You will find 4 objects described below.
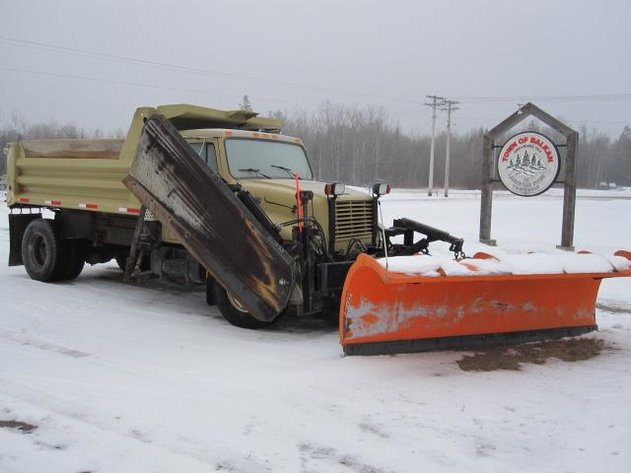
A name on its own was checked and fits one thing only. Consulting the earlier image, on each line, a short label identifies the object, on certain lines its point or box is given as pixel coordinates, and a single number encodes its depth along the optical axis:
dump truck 5.08
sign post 11.54
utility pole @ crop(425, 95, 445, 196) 54.85
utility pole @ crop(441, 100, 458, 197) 55.80
